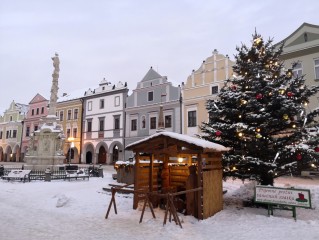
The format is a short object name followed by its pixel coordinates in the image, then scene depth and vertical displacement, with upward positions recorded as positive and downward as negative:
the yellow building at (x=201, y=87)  28.23 +8.01
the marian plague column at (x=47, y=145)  21.95 +1.31
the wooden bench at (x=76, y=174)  19.10 -1.00
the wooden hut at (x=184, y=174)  8.87 -0.48
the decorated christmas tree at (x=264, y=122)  9.99 +1.54
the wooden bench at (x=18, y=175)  17.58 -0.93
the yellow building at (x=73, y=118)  41.41 +6.68
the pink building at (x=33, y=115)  47.31 +7.98
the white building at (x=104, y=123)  37.09 +5.34
